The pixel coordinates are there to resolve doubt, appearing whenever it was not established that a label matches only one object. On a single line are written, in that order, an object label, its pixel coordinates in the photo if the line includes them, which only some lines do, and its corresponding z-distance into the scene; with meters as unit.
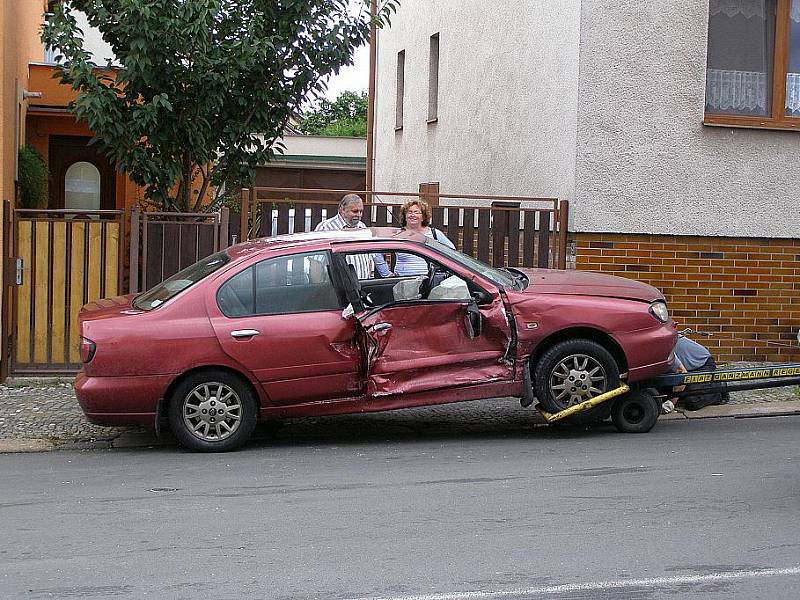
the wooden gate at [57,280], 12.10
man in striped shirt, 10.91
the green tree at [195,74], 12.24
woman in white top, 10.93
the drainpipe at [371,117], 23.75
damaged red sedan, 8.81
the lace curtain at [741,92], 13.12
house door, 17.88
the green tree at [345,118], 61.62
